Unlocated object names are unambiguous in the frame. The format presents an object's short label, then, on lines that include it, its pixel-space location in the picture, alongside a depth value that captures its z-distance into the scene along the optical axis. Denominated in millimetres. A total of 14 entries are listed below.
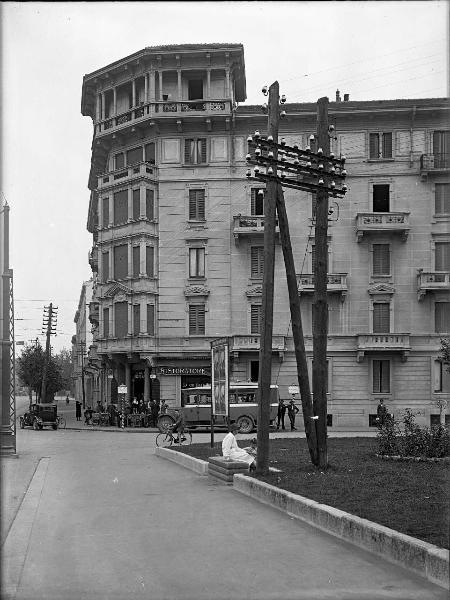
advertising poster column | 19906
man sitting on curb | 17859
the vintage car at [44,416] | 45156
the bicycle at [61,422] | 46562
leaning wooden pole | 17250
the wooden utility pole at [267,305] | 16938
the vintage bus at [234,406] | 40250
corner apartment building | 44406
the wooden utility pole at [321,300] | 16578
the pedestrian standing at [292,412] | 40688
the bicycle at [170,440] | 28717
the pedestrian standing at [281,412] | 41219
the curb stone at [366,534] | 7922
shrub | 18688
